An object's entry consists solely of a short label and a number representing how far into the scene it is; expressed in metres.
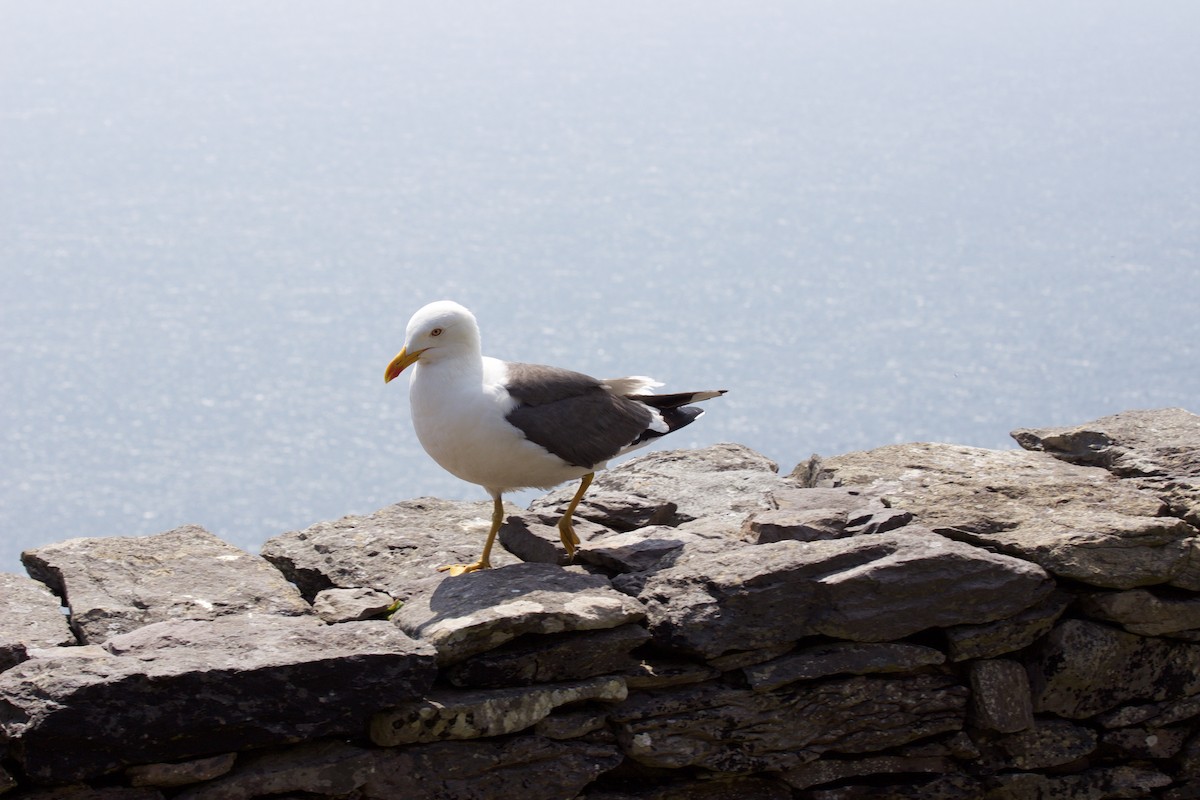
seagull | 12.27
